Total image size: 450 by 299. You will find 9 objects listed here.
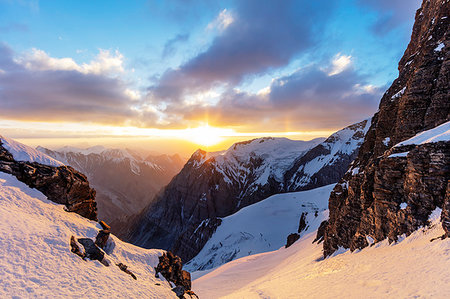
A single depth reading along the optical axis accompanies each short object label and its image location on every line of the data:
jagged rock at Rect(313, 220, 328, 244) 40.92
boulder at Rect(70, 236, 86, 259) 13.67
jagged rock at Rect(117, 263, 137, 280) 16.31
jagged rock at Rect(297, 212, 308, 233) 65.43
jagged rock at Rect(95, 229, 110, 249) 17.28
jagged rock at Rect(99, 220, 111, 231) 20.39
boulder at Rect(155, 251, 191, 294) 20.59
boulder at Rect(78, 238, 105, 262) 14.47
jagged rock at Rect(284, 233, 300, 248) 55.03
